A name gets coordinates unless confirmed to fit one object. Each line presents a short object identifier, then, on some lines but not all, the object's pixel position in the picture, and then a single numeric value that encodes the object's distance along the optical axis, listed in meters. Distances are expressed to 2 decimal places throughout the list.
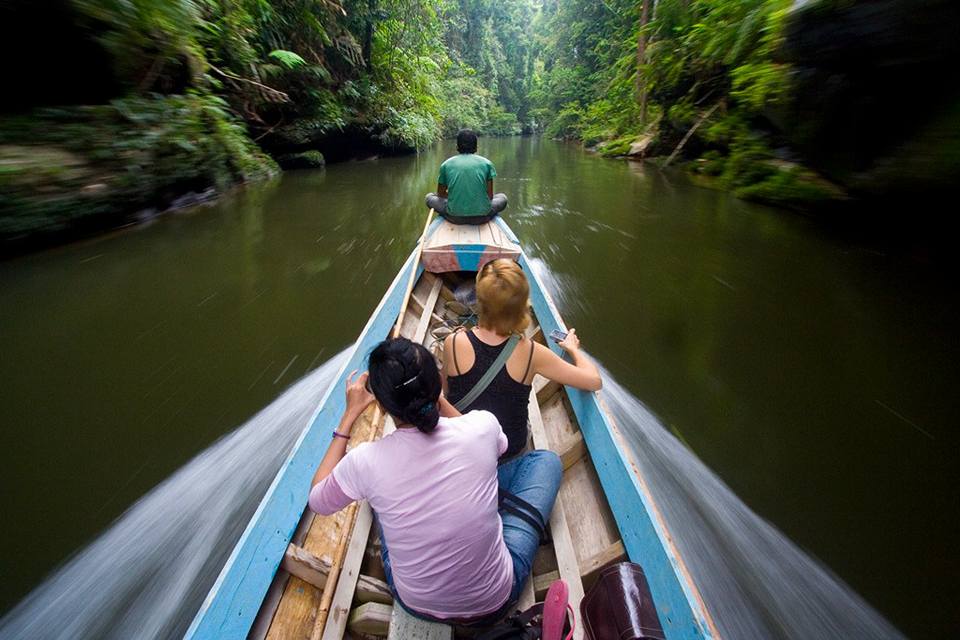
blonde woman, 1.48
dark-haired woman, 0.99
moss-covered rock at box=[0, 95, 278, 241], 4.45
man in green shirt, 4.47
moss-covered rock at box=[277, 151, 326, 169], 12.23
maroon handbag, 1.10
